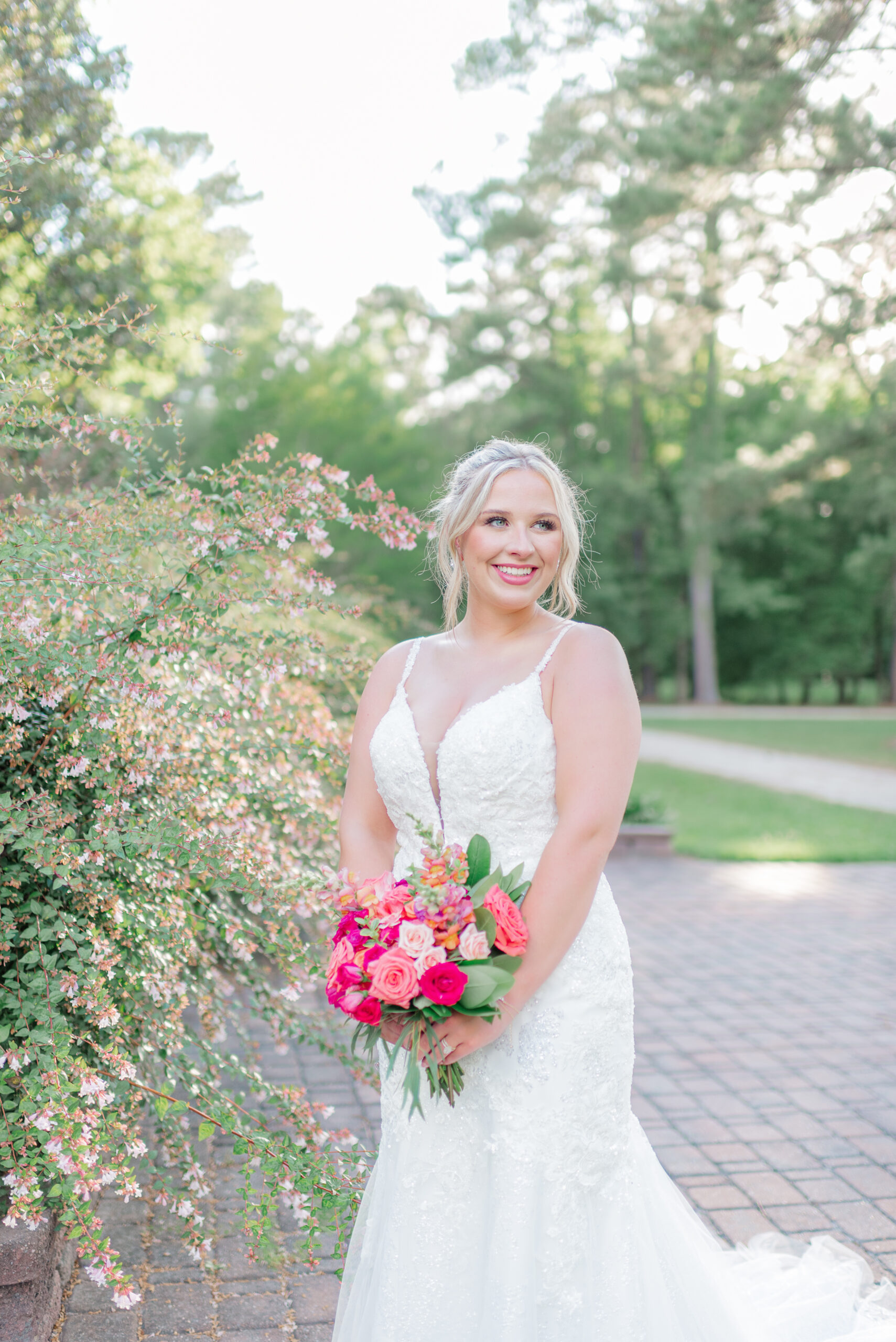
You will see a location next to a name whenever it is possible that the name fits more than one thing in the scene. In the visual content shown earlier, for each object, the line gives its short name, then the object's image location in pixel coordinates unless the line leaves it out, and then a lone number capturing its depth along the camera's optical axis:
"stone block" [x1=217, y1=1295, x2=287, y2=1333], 3.13
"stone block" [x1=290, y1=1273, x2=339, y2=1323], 3.18
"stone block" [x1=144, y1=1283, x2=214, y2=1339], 3.10
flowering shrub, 2.71
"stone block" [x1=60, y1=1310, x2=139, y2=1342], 3.04
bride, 2.30
